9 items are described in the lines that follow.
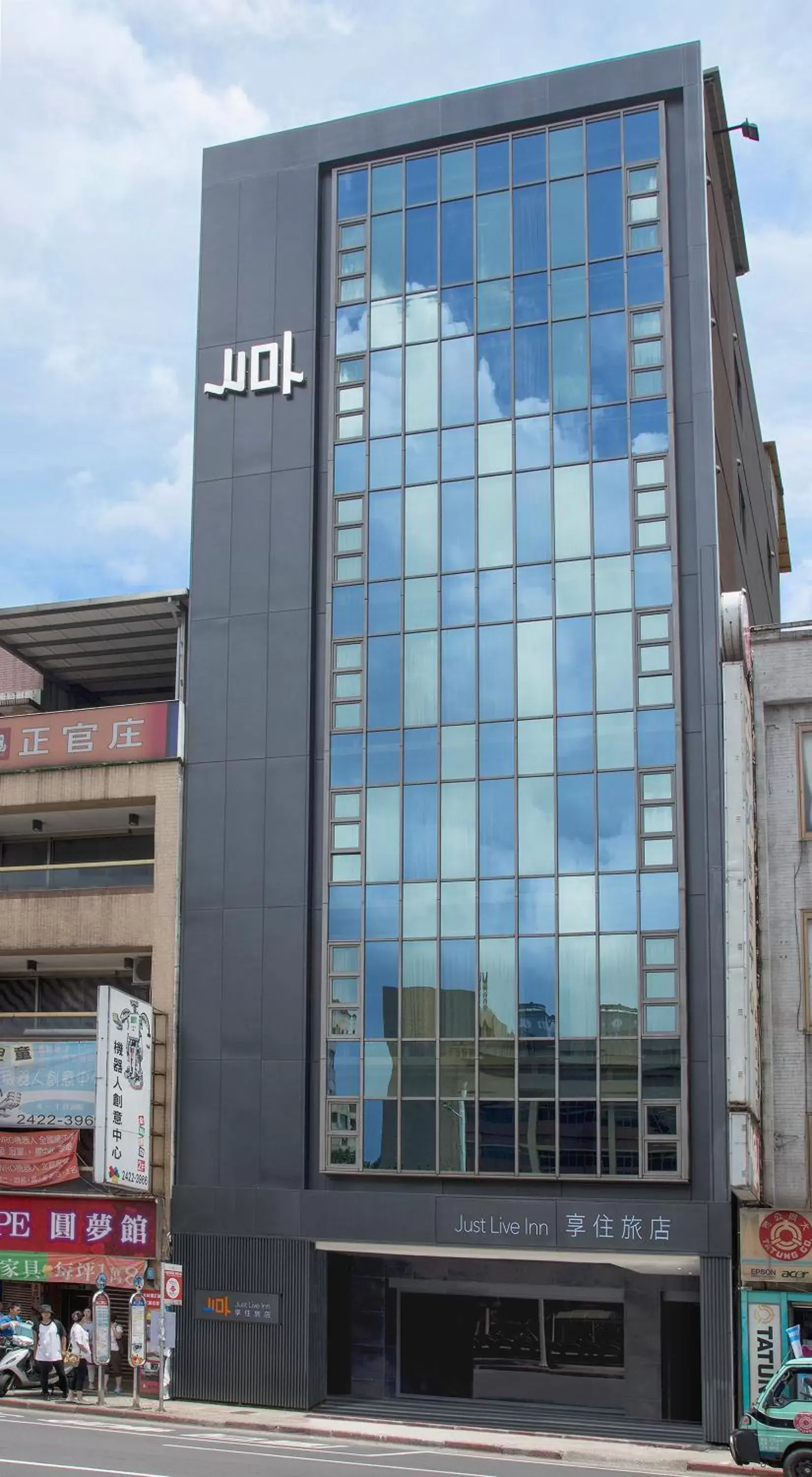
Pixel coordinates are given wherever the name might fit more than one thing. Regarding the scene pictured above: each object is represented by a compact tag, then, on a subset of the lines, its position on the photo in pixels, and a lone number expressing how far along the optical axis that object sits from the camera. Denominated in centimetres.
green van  2441
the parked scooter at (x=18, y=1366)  3325
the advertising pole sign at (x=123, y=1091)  3288
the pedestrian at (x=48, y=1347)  3262
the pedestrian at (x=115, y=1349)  3328
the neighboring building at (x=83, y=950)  3550
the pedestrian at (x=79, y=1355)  3281
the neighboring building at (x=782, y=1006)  3023
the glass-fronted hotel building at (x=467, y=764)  3294
